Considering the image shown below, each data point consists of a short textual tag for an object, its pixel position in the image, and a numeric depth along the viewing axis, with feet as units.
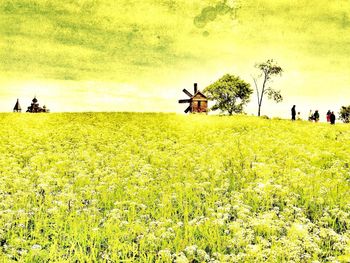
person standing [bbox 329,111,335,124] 169.68
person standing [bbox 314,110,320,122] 202.88
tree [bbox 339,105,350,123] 517.14
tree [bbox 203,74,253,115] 349.61
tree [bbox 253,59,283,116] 299.19
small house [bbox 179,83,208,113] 276.21
